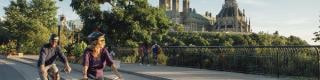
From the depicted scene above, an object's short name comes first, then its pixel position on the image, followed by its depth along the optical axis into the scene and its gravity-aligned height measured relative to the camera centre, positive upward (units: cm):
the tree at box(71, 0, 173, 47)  3612 +142
